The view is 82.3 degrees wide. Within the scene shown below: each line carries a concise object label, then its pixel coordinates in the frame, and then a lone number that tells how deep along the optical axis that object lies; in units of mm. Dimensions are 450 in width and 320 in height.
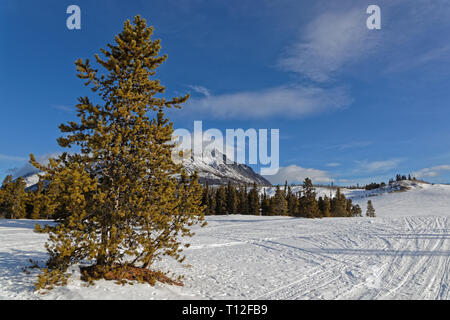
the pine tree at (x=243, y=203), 65188
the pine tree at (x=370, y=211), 75094
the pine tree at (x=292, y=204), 66700
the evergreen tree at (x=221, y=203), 64688
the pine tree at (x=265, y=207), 64688
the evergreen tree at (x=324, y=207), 64562
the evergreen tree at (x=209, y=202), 61931
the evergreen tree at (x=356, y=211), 84888
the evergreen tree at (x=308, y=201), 49188
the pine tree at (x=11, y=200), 42762
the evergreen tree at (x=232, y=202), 64750
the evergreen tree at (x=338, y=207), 66375
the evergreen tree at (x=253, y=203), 64125
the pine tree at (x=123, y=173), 6586
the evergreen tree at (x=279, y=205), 61312
